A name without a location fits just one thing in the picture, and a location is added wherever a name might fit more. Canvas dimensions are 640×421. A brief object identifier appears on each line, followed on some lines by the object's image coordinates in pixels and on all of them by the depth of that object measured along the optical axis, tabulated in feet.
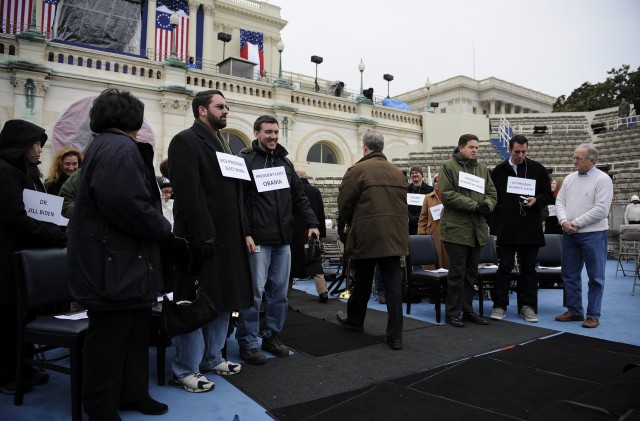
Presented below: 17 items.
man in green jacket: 15.67
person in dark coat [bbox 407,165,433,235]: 23.70
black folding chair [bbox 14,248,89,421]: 8.10
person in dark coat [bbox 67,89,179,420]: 7.37
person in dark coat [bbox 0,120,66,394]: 9.37
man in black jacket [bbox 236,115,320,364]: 11.82
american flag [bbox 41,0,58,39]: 60.39
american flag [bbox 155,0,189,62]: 68.69
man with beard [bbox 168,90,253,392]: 9.46
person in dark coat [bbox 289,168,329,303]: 17.29
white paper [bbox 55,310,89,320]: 9.16
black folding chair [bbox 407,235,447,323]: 16.70
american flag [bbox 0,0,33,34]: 58.49
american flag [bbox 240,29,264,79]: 88.46
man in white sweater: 15.80
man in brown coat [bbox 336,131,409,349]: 13.30
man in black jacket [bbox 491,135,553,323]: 16.67
